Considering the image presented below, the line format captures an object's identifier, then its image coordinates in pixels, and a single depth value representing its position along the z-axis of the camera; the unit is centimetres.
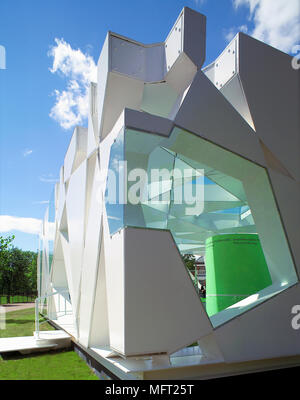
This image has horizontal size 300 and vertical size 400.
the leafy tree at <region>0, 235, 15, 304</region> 2238
